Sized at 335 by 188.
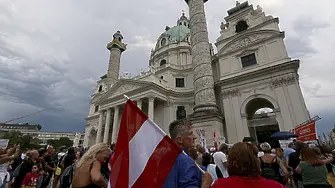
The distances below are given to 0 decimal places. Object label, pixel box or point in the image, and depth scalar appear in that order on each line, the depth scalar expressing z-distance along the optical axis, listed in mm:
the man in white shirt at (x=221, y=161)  4055
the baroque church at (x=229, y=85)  14609
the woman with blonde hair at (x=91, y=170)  2100
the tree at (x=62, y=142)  47916
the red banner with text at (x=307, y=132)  8617
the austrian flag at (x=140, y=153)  1457
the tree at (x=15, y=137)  32650
